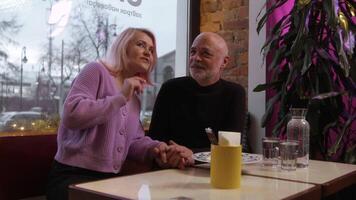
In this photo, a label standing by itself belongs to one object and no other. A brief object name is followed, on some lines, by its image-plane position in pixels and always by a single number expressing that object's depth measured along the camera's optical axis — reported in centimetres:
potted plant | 264
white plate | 172
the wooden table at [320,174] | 146
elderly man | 238
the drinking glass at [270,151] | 168
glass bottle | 177
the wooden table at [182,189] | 122
